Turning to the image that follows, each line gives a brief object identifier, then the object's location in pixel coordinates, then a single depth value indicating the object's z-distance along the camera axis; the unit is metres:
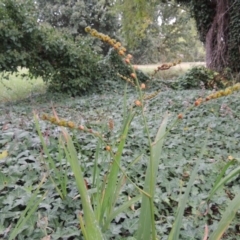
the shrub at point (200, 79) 7.32
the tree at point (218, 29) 7.65
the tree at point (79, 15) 16.22
